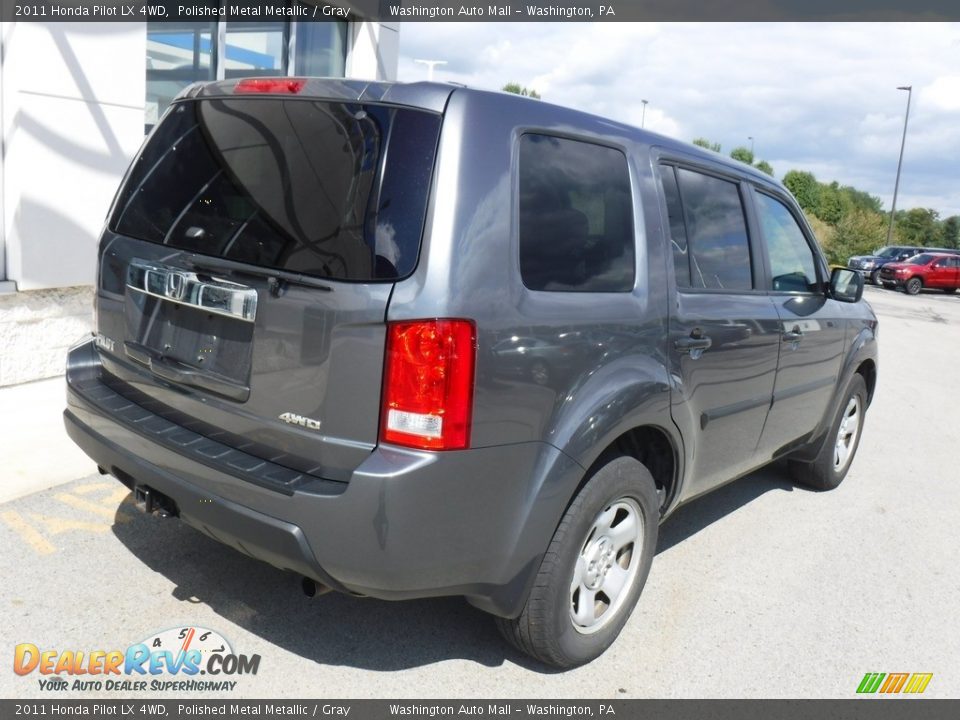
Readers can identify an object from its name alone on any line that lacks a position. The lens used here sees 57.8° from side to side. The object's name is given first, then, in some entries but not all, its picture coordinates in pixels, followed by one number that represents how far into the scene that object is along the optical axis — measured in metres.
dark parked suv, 30.59
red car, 29.22
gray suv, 2.46
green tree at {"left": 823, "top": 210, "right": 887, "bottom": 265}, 40.91
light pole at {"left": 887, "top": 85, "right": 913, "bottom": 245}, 43.58
